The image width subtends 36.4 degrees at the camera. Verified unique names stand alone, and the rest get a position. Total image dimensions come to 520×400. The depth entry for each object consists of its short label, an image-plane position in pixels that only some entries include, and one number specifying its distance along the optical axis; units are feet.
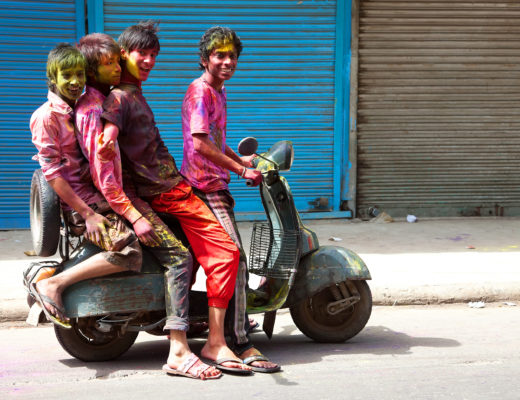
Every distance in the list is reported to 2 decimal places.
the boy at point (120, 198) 12.99
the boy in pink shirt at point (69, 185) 12.94
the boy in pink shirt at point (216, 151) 14.01
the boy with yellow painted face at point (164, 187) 13.61
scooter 13.51
